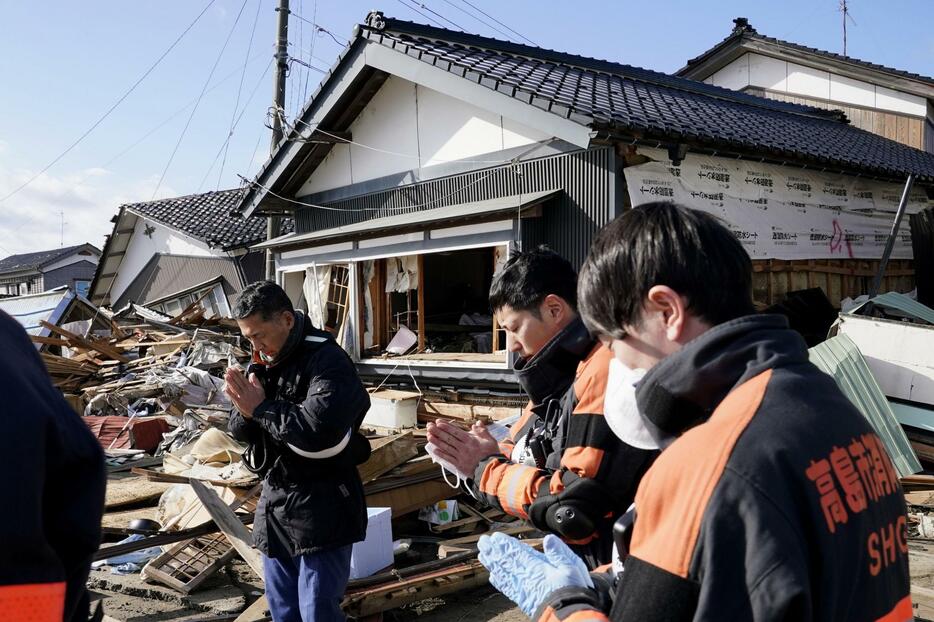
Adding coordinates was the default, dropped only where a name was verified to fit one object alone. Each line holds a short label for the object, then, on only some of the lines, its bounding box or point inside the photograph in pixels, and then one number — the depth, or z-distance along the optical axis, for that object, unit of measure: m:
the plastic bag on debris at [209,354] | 13.08
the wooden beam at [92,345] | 14.05
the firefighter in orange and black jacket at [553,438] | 2.10
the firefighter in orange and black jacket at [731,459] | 1.01
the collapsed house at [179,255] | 19.01
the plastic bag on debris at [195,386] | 12.09
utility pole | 15.07
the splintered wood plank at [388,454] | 6.00
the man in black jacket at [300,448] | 3.30
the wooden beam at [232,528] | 4.78
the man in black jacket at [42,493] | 1.05
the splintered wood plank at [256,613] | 4.58
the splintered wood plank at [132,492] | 7.30
